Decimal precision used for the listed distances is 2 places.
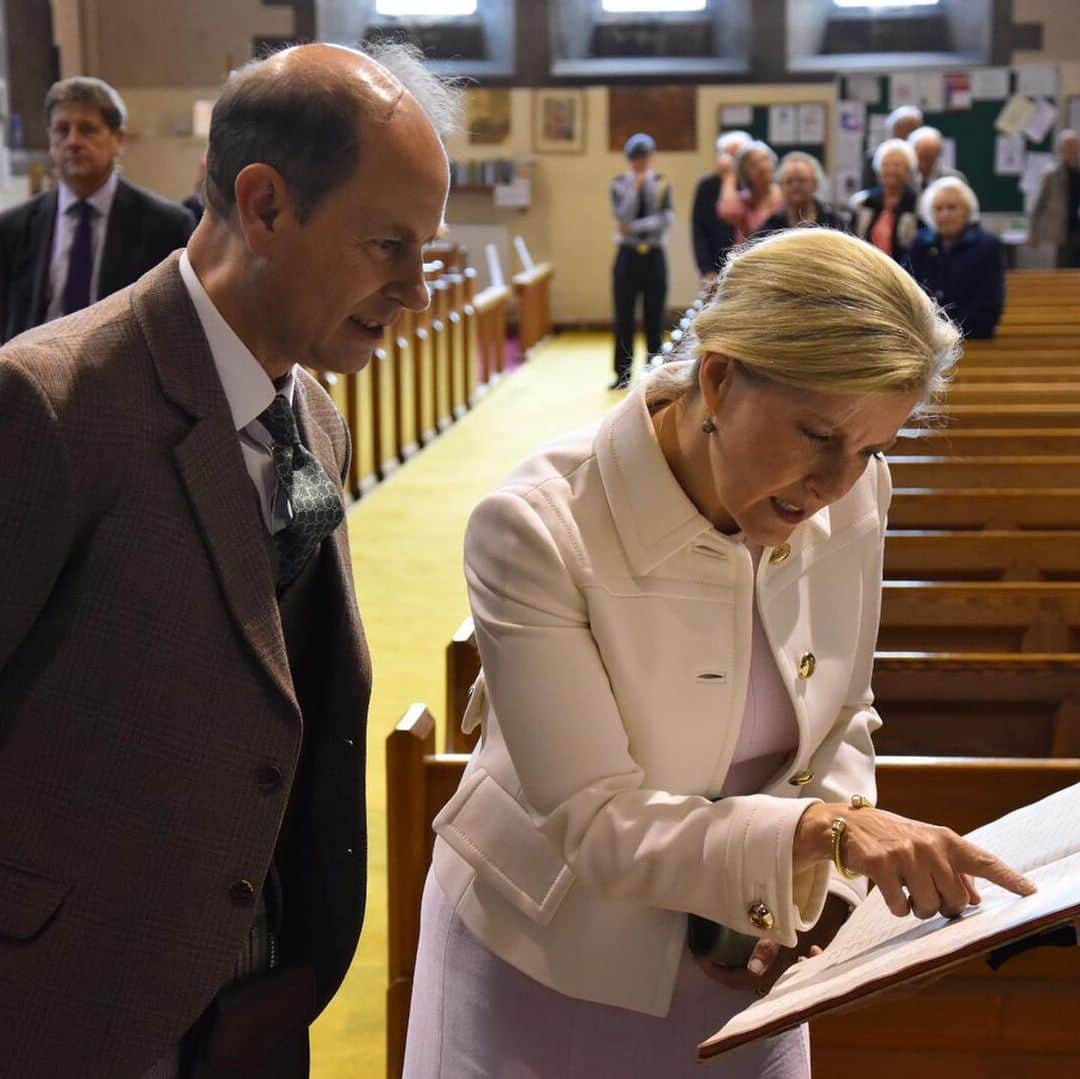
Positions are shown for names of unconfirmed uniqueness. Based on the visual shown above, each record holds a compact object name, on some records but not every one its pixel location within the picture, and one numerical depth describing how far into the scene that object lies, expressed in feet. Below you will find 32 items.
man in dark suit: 14.43
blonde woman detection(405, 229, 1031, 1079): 4.63
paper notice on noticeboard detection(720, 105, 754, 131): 50.55
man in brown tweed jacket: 4.08
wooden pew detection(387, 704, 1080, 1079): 7.43
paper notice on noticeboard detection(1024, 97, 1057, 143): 48.83
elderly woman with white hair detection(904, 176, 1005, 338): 23.31
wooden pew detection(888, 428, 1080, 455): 15.49
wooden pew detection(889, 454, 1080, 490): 14.25
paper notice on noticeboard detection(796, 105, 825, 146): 50.06
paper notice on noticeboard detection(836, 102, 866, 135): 49.65
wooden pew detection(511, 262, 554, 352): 45.37
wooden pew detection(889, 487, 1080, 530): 13.06
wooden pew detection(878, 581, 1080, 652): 10.36
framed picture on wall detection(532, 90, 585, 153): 51.37
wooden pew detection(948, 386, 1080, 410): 18.43
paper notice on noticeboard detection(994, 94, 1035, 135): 48.93
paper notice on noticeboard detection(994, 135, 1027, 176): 48.93
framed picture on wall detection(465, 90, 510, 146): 51.29
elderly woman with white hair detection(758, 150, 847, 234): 27.30
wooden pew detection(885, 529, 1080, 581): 11.71
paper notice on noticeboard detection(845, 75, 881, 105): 49.55
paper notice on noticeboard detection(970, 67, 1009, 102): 49.01
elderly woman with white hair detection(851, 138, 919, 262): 26.63
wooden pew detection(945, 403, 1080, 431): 17.02
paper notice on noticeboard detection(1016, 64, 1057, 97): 48.93
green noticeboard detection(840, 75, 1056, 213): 49.03
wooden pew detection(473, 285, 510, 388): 37.60
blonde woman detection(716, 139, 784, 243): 30.76
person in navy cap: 36.35
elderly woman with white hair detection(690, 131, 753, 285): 33.01
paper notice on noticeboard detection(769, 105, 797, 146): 50.31
